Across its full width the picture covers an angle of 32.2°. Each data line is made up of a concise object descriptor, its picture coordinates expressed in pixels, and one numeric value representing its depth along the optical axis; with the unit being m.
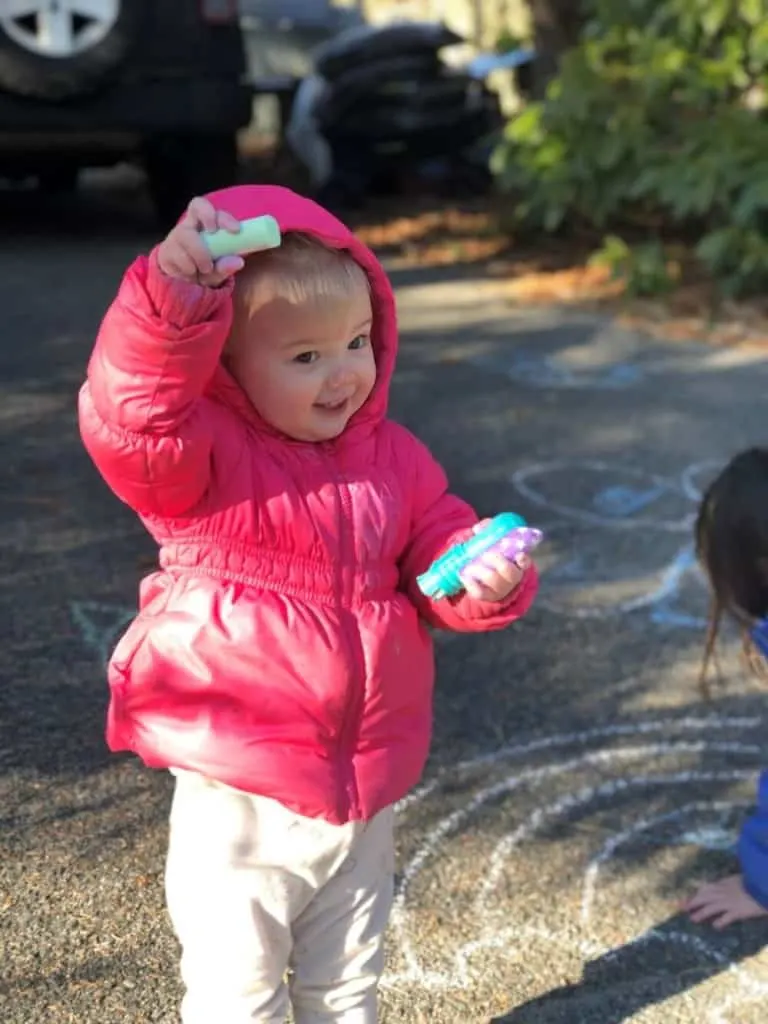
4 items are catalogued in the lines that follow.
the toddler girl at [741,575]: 2.37
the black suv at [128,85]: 6.63
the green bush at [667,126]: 6.45
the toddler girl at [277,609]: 1.65
